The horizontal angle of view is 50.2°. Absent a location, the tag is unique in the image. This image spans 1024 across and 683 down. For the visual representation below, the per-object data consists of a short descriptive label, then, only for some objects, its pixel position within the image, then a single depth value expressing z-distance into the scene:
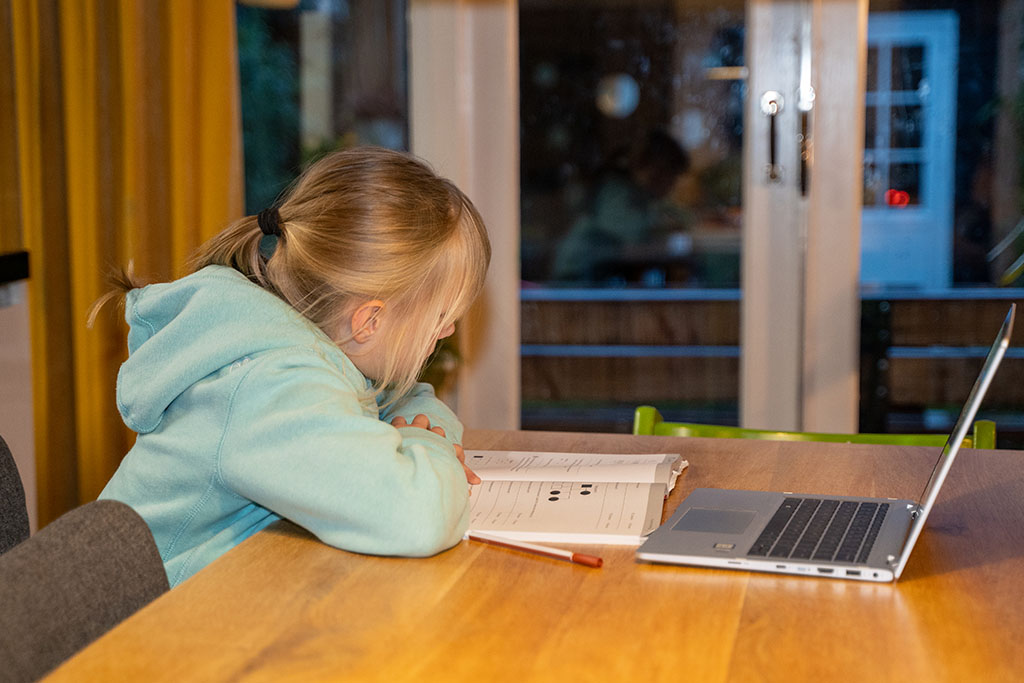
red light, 3.09
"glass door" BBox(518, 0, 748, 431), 3.16
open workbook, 1.12
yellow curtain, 2.72
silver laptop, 0.99
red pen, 1.02
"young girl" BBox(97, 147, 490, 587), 1.06
